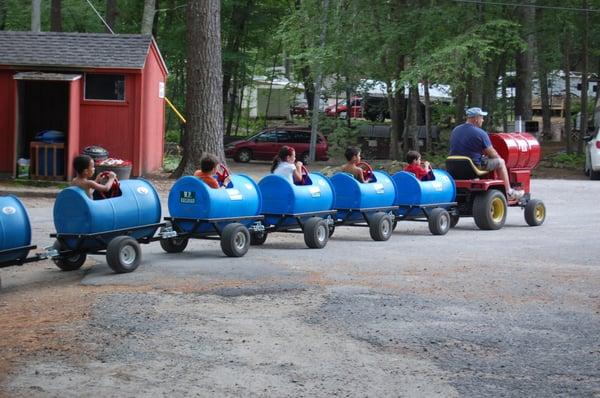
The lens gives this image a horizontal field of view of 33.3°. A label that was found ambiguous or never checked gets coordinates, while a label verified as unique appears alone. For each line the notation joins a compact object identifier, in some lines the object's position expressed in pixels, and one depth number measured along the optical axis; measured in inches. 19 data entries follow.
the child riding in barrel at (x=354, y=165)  593.9
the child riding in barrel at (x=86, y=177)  446.6
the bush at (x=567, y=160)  1321.4
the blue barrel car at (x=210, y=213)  493.0
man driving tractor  639.1
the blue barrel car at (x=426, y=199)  616.1
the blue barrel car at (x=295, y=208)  540.1
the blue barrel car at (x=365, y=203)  583.5
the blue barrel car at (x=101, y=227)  438.6
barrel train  440.1
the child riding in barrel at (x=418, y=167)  628.1
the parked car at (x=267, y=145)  1523.1
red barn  939.3
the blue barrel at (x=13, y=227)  406.3
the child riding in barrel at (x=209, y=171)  502.0
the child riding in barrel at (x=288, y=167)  552.1
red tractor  644.7
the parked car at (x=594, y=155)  1123.9
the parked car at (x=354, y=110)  2111.2
